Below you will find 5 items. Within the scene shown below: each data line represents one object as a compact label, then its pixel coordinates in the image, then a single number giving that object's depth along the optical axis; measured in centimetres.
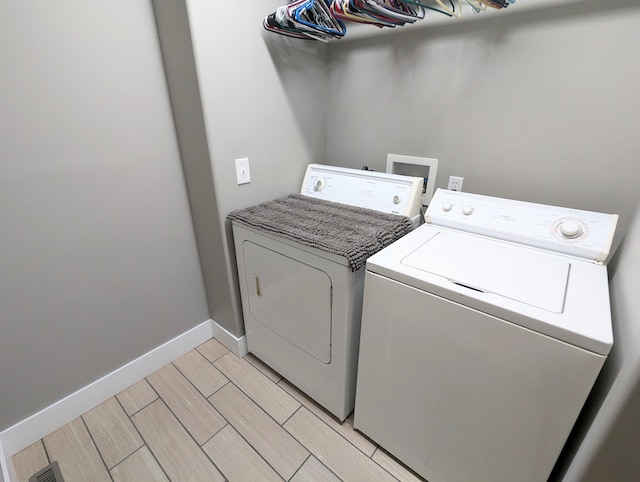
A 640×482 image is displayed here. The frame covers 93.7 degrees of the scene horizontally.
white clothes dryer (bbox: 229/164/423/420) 120
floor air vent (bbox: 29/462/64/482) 124
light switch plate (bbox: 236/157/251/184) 153
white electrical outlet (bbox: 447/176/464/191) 154
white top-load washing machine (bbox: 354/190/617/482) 78
